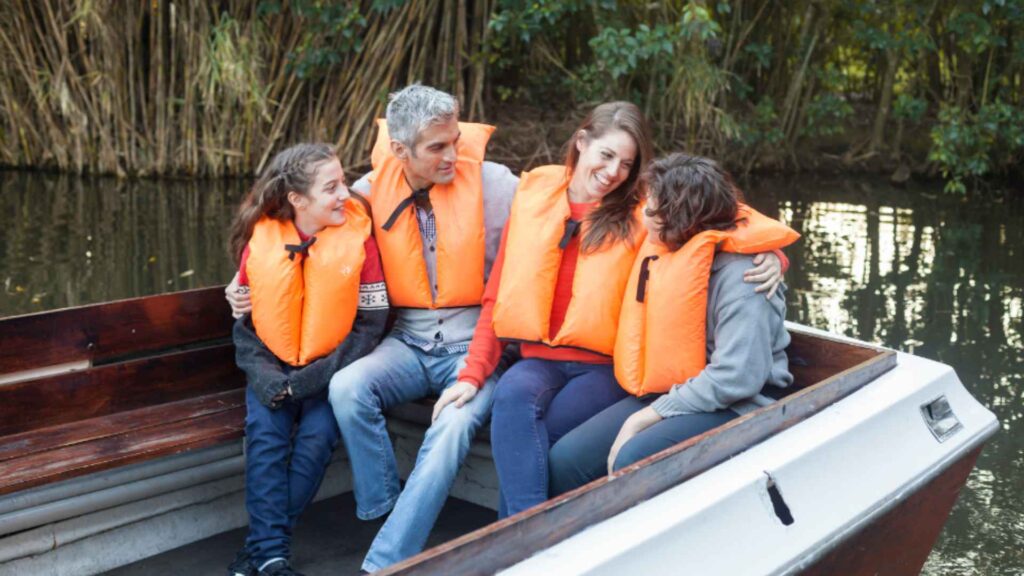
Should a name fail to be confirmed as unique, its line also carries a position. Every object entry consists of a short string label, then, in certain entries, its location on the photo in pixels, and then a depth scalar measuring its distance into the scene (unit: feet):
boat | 6.07
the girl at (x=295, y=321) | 8.13
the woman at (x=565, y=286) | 8.02
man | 8.29
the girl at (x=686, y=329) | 7.46
